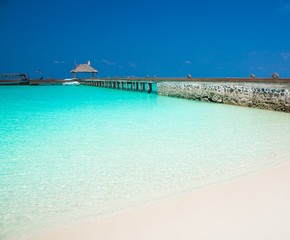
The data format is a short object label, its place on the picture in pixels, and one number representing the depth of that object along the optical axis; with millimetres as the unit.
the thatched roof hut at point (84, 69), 47344
